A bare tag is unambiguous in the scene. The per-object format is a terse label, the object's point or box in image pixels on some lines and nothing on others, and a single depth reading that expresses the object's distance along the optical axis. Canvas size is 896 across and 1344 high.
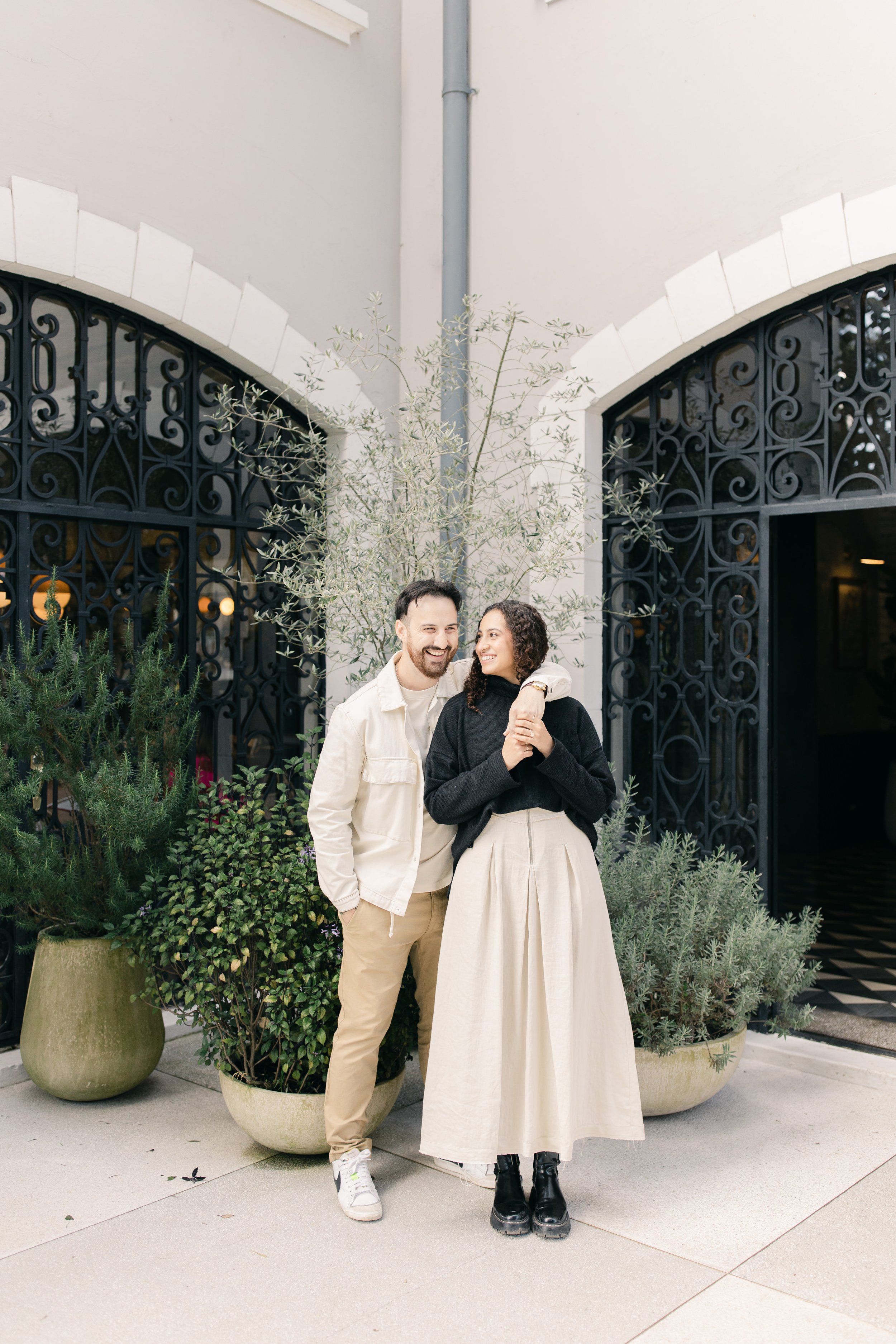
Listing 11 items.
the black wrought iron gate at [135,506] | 4.55
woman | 3.12
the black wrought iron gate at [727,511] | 4.57
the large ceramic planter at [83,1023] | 4.07
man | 3.33
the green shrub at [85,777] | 4.00
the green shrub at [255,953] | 3.52
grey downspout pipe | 5.55
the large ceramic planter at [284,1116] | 3.53
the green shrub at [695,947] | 3.86
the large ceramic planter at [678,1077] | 3.83
